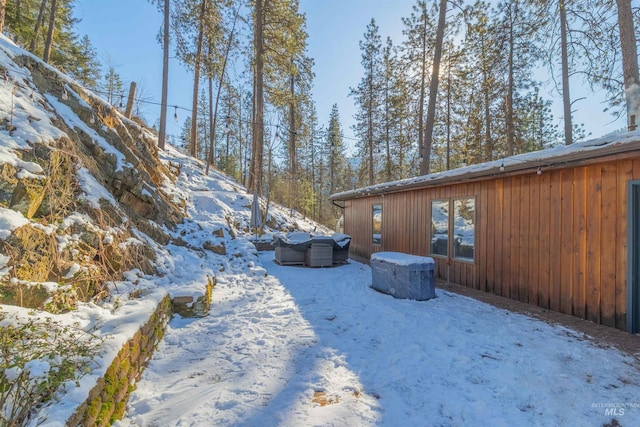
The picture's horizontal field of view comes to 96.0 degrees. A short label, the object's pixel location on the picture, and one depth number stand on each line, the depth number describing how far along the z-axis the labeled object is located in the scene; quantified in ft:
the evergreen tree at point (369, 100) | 49.85
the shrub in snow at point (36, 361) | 4.17
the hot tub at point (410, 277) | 15.56
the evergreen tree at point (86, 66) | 43.15
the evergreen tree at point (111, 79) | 55.24
